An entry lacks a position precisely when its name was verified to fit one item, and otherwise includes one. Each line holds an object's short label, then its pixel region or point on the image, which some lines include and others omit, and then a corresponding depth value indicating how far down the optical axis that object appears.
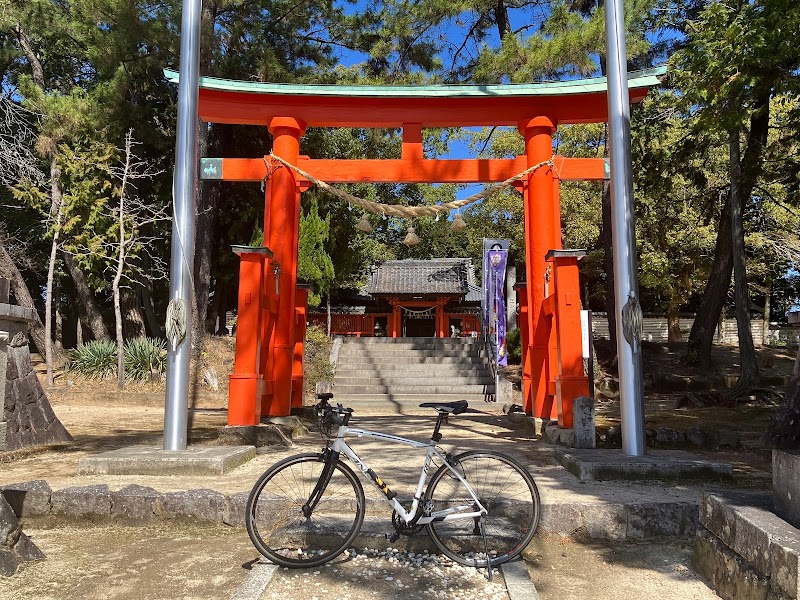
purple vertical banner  14.36
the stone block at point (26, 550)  3.36
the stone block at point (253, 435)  6.50
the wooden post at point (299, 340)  9.04
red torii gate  7.86
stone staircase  13.86
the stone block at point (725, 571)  2.56
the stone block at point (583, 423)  5.87
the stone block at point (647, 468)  4.70
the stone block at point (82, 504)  4.13
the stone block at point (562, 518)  3.94
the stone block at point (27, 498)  4.07
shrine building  23.33
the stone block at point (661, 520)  3.91
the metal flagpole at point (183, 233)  5.44
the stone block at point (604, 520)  3.93
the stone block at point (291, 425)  7.39
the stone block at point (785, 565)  2.21
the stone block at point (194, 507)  4.12
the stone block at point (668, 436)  6.95
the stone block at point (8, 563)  3.15
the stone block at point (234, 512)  4.11
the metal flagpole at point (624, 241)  5.27
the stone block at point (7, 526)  3.26
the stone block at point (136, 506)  4.13
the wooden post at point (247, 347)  6.60
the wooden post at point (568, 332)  6.67
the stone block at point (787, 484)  2.62
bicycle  3.33
